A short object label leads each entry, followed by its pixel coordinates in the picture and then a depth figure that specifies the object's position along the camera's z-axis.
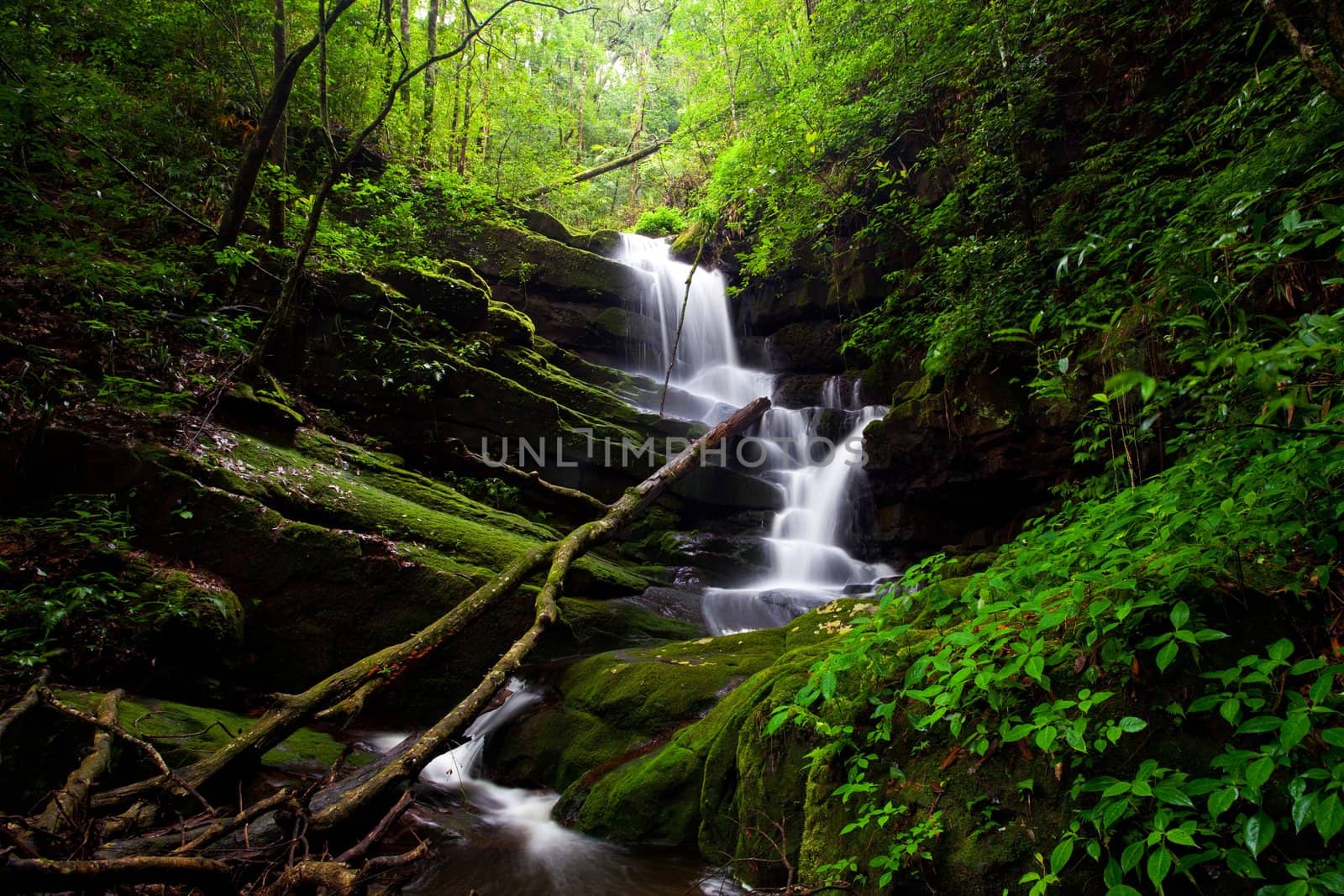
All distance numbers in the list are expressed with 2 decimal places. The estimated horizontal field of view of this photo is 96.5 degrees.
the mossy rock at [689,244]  17.00
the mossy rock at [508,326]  10.39
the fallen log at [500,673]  2.73
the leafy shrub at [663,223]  19.53
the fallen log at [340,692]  3.11
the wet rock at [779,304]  13.73
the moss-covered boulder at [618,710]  4.39
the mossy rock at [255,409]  6.53
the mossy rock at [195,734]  3.46
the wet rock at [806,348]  13.45
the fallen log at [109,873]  1.34
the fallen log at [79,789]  2.27
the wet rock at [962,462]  7.48
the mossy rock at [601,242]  16.55
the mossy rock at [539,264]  13.79
